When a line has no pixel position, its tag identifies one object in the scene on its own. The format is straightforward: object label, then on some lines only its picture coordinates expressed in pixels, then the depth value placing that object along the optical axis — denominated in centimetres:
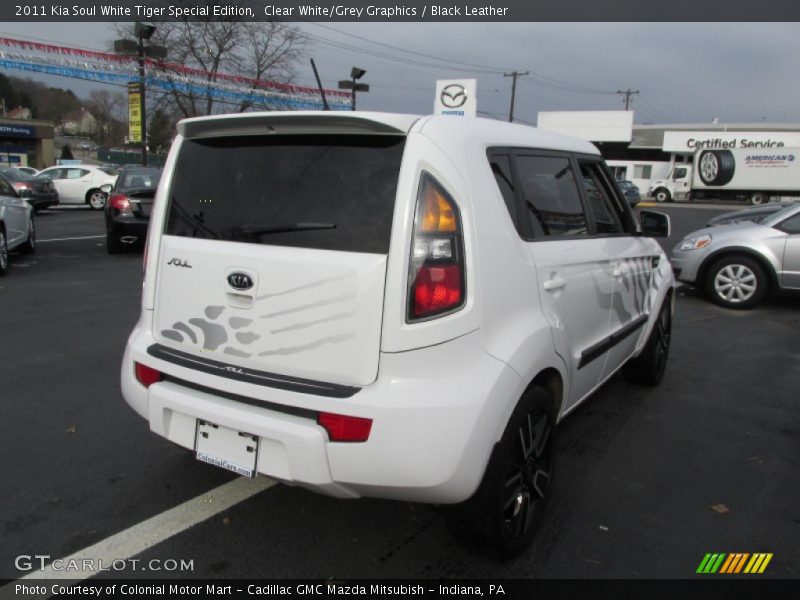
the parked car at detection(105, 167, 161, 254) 1096
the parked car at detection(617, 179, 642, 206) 2983
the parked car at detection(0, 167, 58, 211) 1825
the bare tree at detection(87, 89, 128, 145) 7575
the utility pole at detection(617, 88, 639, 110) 7160
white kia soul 211
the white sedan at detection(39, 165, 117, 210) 2178
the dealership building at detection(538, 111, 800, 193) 4903
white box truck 3981
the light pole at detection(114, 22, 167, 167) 2239
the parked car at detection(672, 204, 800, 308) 782
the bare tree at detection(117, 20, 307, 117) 3394
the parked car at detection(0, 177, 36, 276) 887
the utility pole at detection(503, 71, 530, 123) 5338
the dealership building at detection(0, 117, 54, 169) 4491
